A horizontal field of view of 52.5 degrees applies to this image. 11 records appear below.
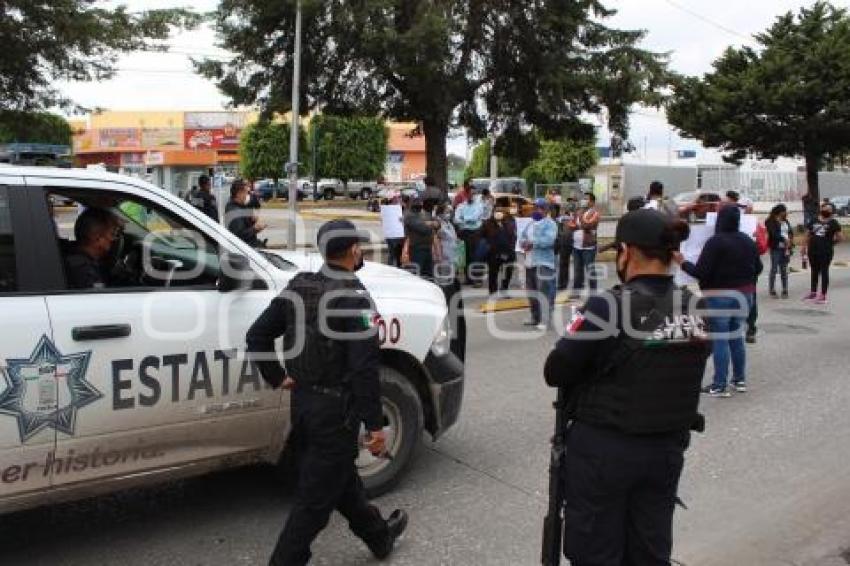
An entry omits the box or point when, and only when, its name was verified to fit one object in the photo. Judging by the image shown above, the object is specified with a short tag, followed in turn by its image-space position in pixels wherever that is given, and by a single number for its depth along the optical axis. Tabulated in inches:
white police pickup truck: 145.6
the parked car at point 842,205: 1874.6
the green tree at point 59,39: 530.0
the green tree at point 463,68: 724.0
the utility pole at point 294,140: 708.0
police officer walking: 141.1
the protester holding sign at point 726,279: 285.9
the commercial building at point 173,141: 3031.5
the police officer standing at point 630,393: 112.7
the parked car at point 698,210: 468.0
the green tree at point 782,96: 1098.1
